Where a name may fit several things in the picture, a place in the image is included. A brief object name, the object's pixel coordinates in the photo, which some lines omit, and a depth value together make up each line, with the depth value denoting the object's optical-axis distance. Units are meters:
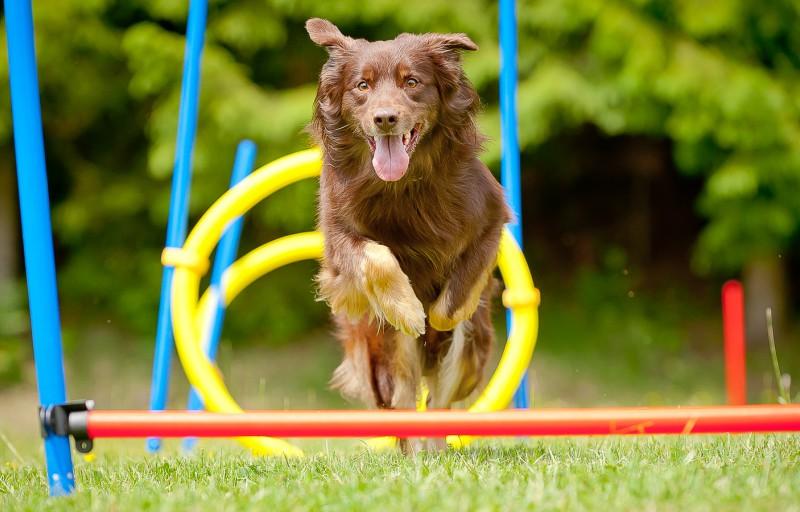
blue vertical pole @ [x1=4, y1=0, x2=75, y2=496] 6.73
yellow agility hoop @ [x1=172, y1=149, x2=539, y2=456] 9.36
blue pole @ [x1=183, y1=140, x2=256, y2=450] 11.89
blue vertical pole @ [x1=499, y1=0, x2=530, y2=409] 10.55
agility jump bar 6.09
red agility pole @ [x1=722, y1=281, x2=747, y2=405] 11.92
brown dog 7.84
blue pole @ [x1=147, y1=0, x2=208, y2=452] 10.63
